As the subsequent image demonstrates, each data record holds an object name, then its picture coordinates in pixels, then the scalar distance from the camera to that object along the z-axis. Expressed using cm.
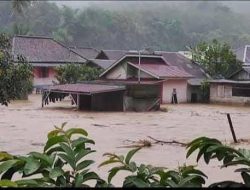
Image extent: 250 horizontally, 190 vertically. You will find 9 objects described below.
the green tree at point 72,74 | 3691
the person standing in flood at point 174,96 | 3652
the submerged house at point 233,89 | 3469
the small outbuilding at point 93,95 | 2975
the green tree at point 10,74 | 1402
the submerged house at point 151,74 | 3550
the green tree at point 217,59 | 3791
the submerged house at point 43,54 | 4222
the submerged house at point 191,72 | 3784
